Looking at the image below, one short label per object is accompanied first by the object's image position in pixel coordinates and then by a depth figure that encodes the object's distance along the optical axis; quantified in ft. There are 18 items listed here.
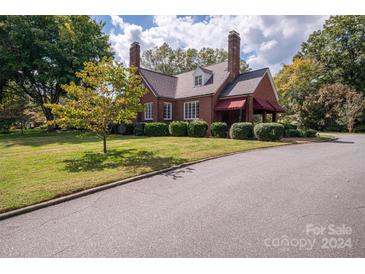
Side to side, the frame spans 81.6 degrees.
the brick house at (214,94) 65.26
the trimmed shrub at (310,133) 60.03
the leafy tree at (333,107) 87.31
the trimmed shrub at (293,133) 60.29
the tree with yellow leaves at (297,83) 103.60
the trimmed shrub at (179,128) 59.72
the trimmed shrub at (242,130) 49.83
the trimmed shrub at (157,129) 63.46
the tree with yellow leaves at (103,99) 29.60
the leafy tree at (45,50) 71.56
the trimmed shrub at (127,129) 72.60
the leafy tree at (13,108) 84.38
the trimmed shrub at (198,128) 56.65
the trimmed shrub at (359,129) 91.25
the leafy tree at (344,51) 107.55
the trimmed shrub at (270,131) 46.85
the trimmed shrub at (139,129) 67.55
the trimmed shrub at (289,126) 64.14
